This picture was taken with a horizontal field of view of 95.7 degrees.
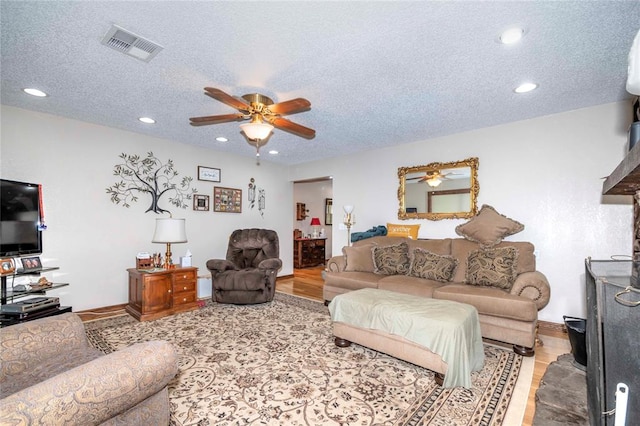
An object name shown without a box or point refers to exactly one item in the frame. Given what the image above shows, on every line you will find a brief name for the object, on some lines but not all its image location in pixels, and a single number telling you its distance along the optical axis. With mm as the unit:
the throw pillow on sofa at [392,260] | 3873
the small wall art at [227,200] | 5125
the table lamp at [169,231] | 3842
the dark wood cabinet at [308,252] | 7785
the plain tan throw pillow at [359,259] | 4195
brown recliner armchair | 4121
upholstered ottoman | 2076
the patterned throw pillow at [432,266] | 3484
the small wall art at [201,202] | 4838
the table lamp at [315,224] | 8469
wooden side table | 3621
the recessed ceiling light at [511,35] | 1847
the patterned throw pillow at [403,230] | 4363
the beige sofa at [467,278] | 2699
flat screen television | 2676
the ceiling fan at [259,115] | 2510
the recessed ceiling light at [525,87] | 2592
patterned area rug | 1821
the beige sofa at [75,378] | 849
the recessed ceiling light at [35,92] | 2787
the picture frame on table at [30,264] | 2834
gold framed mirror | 3961
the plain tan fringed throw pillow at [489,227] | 3467
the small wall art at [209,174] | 4908
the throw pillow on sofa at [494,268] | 3066
